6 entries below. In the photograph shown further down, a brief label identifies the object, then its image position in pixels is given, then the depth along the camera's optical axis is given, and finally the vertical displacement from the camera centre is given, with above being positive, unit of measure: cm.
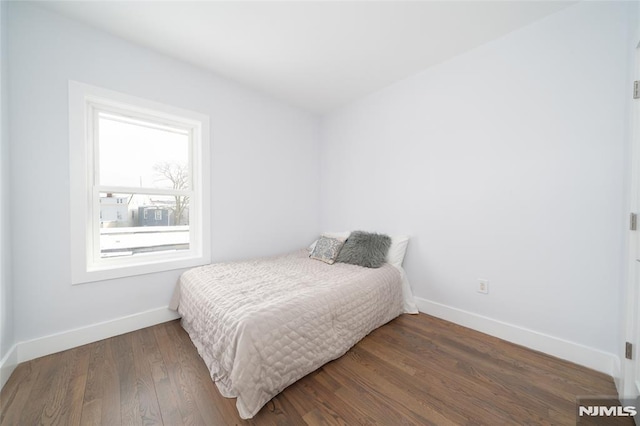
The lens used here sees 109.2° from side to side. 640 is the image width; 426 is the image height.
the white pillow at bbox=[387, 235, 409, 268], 245 -44
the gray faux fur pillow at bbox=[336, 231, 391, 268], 238 -43
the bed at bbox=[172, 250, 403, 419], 126 -73
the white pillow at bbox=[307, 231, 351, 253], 282 -31
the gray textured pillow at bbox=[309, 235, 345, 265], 256 -46
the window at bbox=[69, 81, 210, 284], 181 +23
